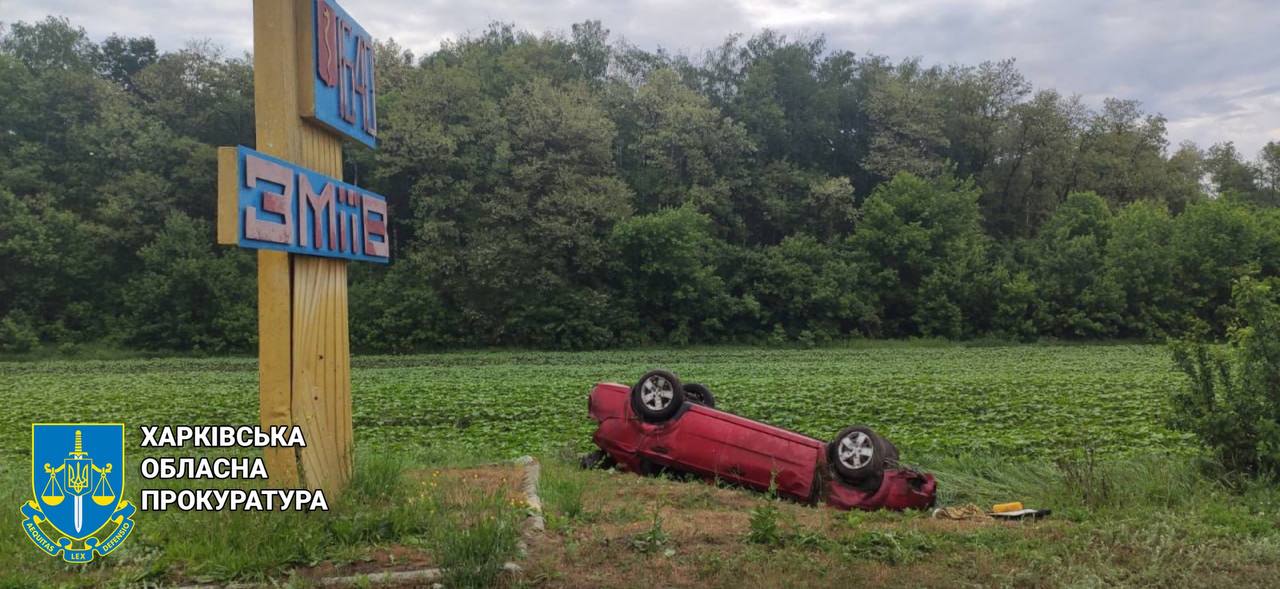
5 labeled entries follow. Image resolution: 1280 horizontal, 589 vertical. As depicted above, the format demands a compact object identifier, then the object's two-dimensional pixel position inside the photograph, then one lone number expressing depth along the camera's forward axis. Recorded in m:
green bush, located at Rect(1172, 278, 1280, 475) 7.07
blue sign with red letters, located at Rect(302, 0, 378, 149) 5.58
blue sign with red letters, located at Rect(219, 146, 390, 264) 4.68
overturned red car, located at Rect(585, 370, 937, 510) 7.52
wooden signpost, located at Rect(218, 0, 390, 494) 5.17
